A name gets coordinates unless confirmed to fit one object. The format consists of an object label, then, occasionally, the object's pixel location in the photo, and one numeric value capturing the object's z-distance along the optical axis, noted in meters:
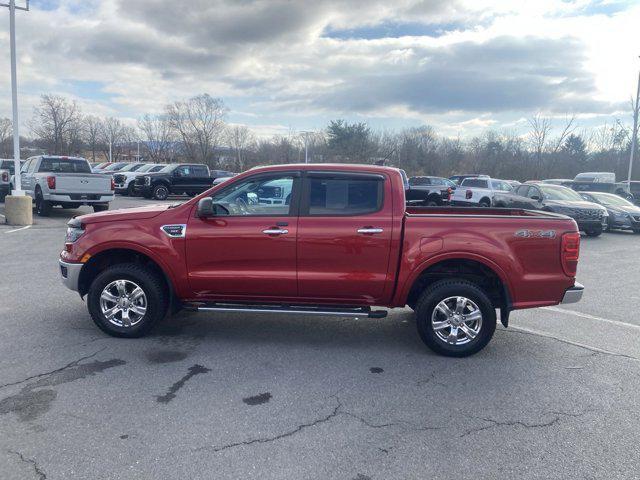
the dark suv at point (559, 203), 15.38
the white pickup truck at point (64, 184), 15.20
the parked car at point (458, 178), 23.95
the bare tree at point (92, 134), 69.60
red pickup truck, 4.87
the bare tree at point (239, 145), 59.22
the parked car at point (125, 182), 25.98
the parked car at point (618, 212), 17.17
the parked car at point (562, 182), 25.34
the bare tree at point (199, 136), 53.44
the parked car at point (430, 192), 20.58
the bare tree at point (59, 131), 55.31
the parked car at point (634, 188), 26.20
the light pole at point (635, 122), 35.16
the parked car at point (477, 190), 21.06
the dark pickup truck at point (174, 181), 24.77
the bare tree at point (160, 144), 59.93
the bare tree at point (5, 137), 68.19
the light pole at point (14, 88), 14.11
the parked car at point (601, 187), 24.06
